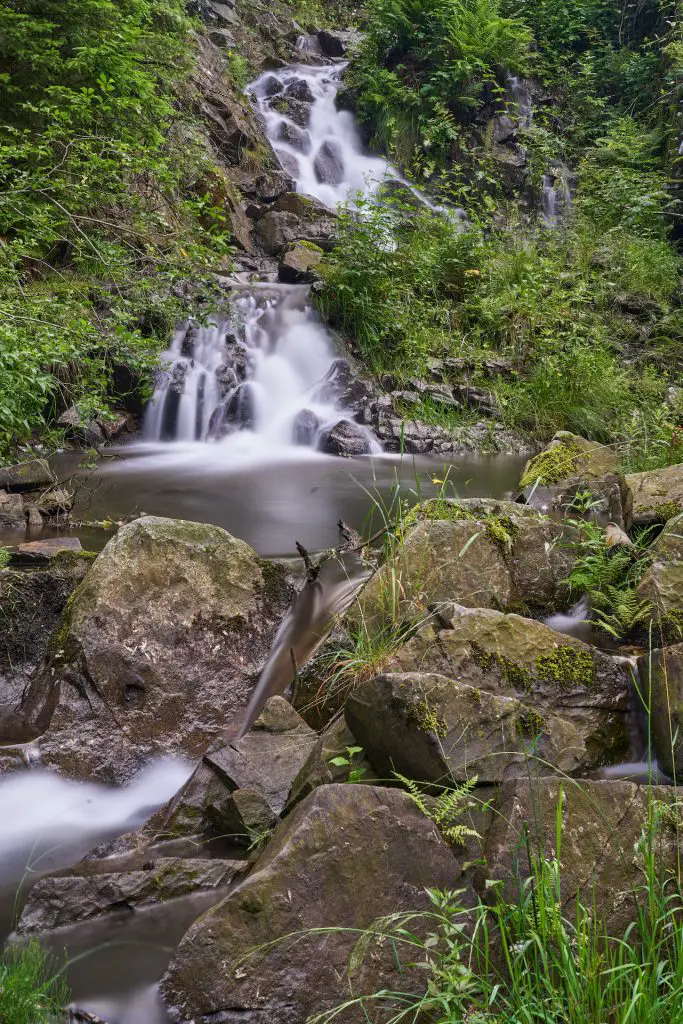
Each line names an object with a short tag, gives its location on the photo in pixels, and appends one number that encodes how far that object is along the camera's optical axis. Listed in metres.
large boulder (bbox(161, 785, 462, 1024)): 2.16
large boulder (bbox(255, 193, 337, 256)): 14.17
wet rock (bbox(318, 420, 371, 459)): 9.58
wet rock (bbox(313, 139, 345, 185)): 16.77
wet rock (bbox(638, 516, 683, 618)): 3.40
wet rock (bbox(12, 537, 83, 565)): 4.85
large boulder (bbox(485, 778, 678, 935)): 2.10
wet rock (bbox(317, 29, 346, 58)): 20.36
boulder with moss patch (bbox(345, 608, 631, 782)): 2.55
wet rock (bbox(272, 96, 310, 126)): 17.62
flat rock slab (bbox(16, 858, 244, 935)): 2.66
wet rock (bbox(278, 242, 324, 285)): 12.14
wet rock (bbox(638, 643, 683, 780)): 2.62
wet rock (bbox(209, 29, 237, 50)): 17.48
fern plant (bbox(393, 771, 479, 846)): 2.30
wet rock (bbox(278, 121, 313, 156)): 17.03
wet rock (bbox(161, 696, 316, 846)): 2.99
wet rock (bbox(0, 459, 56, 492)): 6.76
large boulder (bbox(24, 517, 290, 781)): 3.61
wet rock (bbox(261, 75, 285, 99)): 17.98
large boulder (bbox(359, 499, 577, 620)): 3.71
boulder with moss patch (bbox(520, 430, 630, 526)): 5.17
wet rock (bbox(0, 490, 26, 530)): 6.08
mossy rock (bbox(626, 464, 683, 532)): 4.41
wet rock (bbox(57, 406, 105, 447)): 8.77
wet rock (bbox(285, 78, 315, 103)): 18.12
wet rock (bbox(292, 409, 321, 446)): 9.99
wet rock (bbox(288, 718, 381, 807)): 2.74
